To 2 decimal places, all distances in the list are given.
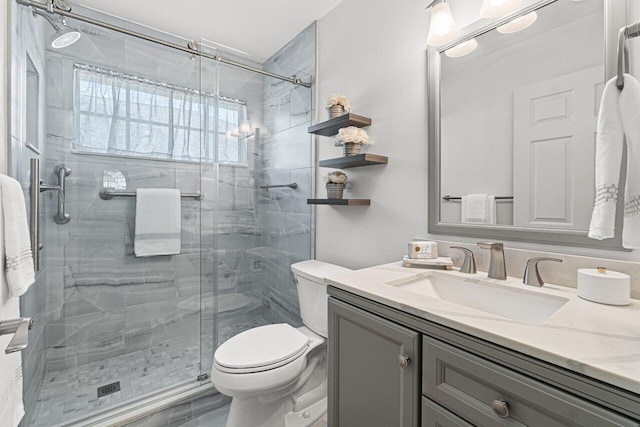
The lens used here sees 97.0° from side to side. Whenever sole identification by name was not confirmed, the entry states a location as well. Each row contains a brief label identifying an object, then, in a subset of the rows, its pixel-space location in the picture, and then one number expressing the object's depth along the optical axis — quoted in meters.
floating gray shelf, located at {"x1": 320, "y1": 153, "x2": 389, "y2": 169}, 1.46
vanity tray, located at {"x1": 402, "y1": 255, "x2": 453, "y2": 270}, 1.16
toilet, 1.24
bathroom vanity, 0.50
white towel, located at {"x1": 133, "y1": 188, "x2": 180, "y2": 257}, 2.12
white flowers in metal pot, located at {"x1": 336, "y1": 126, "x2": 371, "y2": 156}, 1.54
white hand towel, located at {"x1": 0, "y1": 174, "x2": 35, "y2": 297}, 0.83
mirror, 0.90
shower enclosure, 1.83
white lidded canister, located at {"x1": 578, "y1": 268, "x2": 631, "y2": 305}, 0.74
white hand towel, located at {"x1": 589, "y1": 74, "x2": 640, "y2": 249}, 0.65
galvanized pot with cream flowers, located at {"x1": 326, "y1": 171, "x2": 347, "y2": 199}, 1.67
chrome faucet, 1.00
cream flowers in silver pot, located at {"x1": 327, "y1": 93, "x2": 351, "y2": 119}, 1.63
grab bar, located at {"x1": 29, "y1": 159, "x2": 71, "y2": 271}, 1.25
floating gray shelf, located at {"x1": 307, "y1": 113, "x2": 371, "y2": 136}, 1.53
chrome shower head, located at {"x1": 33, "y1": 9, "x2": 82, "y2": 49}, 1.77
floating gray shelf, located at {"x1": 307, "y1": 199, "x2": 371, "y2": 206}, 1.55
